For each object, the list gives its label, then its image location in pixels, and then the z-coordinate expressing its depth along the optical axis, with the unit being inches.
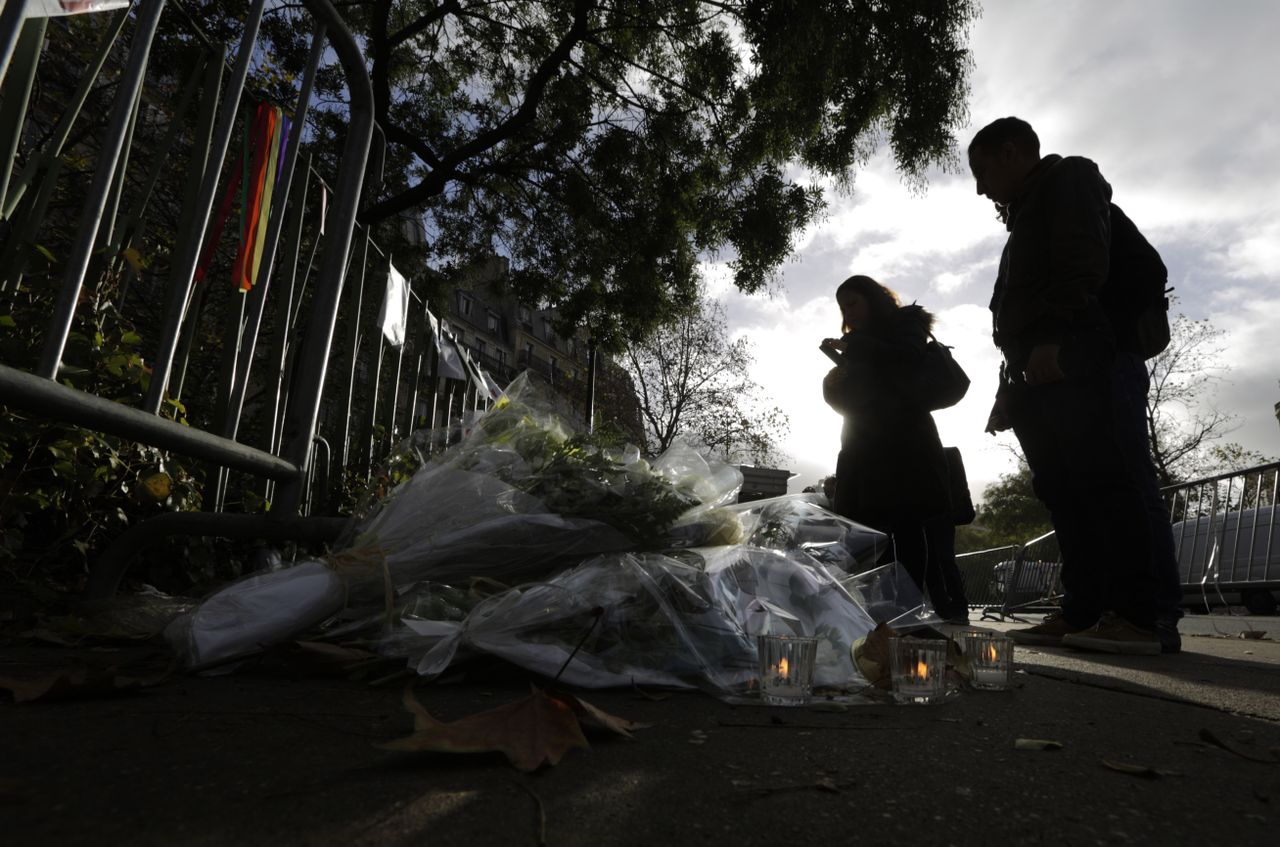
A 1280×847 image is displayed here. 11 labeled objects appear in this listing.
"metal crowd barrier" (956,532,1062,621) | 412.5
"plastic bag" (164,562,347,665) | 57.8
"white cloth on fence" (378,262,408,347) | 145.2
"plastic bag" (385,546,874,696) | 58.6
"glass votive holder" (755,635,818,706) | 57.7
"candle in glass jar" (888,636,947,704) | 61.5
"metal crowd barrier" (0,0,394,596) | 58.1
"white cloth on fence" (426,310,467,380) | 190.5
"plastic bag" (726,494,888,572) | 89.7
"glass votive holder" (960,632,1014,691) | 70.5
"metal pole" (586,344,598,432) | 572.7
